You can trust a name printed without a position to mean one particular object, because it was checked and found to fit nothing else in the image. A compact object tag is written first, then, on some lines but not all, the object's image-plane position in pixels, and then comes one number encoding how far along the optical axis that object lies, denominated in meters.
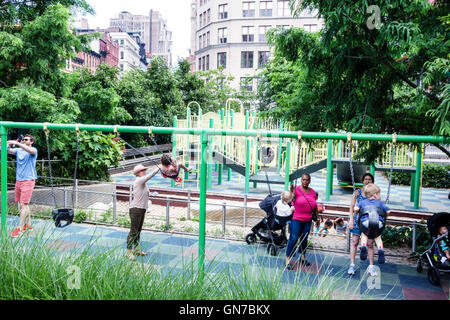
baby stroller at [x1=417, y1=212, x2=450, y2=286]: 5.68
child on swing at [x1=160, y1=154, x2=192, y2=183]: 5.82
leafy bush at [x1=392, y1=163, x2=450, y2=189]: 18.15
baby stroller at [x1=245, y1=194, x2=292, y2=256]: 7.04
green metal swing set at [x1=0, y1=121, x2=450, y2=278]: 4.85
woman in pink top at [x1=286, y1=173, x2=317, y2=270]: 6.17
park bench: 19.24
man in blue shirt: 7.44
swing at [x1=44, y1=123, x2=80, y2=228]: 6.81
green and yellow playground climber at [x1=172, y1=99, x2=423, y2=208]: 12.34
